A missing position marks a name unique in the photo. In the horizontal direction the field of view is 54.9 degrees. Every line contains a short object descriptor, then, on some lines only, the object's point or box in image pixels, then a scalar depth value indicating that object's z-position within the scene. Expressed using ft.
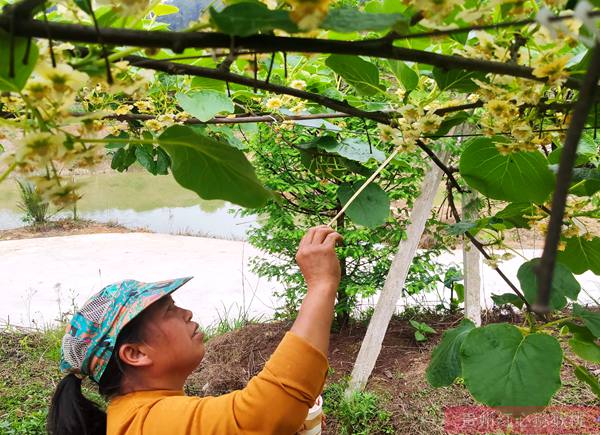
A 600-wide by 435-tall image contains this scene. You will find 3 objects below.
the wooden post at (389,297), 8.20
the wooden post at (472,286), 8.80
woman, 2.68
